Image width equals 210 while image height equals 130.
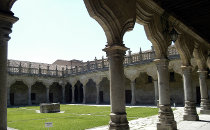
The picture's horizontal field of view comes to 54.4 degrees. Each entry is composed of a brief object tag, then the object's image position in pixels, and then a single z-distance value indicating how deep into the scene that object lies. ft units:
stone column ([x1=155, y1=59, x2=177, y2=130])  21.88
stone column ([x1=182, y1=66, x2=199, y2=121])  29.24
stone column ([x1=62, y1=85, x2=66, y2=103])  106.32
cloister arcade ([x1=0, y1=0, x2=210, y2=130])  10.69
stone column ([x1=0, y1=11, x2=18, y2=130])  10.22
